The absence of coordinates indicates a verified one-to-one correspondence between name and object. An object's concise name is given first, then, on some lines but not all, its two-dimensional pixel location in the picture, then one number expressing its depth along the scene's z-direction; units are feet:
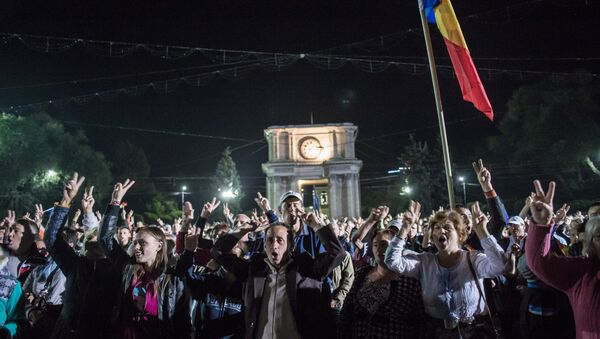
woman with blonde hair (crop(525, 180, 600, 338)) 10.69
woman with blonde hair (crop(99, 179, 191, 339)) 14.46
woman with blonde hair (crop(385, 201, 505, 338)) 13.35
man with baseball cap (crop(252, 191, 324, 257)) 18.13
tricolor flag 28.19
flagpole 21.32
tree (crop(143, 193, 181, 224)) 162.30
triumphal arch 172.55
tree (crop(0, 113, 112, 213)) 120.06
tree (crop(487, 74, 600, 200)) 125.49
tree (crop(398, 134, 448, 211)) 165.48
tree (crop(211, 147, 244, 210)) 198.70
